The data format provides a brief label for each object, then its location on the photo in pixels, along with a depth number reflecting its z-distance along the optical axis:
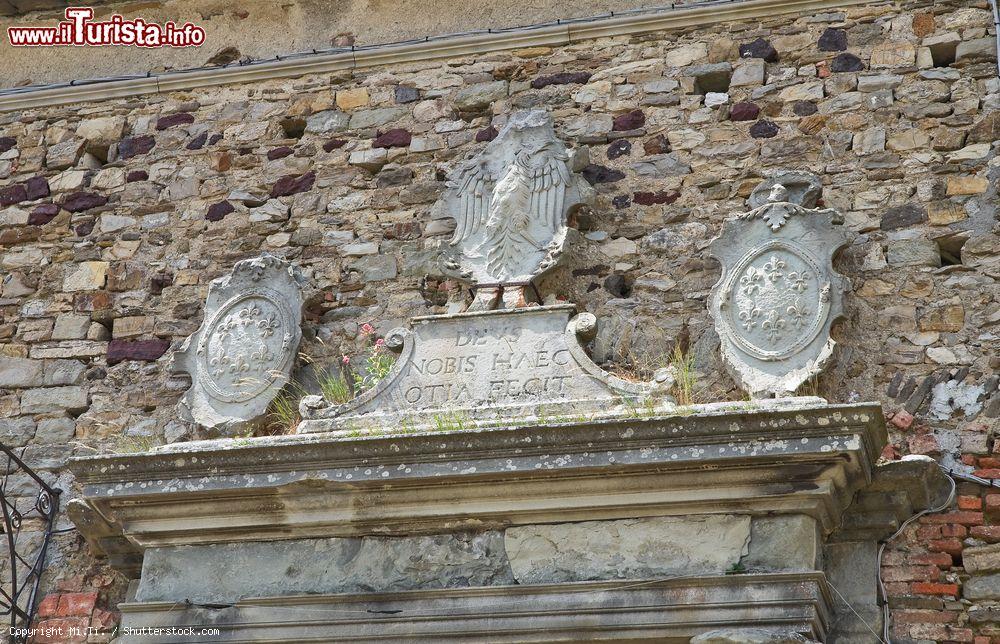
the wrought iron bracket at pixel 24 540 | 5.89
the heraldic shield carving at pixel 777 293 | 5.33
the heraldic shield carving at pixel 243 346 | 5.91
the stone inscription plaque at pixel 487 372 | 5.39
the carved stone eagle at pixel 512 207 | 5.86
